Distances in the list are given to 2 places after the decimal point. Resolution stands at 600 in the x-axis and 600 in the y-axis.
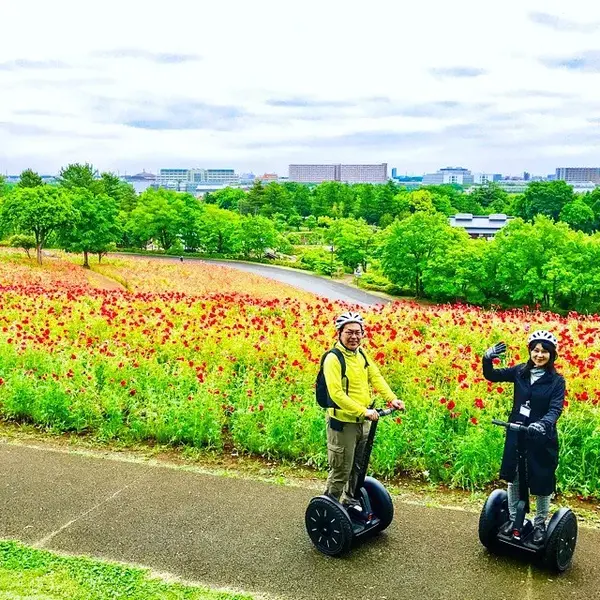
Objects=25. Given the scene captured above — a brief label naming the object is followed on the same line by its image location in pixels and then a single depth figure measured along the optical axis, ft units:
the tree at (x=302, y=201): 369.09
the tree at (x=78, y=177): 286.46
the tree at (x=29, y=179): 269.66
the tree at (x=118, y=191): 267.14
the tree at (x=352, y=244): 207.62
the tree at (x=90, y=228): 137.69
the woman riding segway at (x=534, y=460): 15.19
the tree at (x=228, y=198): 389.60
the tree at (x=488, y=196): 388.16
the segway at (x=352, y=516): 16.38
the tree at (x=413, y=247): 160.66
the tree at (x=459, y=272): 151.74
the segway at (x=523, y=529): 15.43
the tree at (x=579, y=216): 281.13
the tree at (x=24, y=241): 133.57
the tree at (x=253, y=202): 345.31
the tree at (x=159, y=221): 218.79
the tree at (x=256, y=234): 219.61
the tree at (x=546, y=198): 322.40
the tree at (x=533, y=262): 139.03
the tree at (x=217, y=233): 226.17
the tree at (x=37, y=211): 122.11
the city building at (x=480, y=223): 272.51
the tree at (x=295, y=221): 320.23
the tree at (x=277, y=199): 338.13
